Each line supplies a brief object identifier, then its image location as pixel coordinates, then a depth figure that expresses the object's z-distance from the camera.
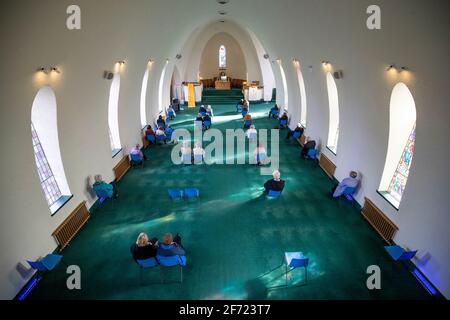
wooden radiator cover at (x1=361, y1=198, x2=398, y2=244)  7.73
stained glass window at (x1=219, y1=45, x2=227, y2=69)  31.35
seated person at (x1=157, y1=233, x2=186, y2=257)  6.64
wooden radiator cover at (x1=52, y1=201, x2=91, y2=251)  7.70
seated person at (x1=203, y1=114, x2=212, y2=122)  18.11
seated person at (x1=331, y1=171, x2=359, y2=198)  9.41
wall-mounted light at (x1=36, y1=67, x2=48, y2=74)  6.34
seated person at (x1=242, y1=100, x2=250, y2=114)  21.52
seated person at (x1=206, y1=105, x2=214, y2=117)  20.40
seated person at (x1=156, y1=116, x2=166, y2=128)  17.83
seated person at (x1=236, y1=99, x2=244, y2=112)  22.91
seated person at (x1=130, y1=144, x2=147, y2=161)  12.74
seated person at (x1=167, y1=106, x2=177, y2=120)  22.03
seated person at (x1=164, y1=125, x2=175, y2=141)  15.91
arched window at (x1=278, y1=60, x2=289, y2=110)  21.02
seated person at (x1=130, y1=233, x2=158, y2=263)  6.62
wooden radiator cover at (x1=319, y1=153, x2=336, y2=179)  11.61
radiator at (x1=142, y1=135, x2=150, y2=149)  15.42
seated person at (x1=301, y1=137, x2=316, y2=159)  13.31
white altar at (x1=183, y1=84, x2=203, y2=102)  27.05
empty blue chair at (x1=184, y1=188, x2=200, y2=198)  9.73
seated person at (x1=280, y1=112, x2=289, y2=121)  18.70
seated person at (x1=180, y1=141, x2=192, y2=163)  12.89
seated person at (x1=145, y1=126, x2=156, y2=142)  15.20
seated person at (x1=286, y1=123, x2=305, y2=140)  15.56
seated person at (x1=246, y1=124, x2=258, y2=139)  15.60
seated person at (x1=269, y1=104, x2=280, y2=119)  21.97
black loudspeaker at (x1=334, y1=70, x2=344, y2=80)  9.70
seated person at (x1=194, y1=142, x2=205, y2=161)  12.89
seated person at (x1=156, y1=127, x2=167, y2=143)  15.66
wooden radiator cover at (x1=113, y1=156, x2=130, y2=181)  11.57
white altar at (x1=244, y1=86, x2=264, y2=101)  27.95
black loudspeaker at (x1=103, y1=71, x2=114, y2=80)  9.85
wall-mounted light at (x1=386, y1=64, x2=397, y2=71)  6.69
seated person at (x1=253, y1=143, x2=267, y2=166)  12.67
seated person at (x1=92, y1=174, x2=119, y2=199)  9.40
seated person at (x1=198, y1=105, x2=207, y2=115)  20.19
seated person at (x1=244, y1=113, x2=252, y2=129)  18.38
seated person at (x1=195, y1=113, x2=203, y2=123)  18.36
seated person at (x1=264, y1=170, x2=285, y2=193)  9.91
